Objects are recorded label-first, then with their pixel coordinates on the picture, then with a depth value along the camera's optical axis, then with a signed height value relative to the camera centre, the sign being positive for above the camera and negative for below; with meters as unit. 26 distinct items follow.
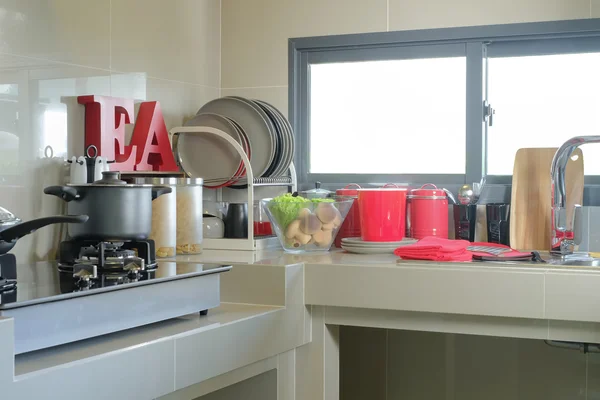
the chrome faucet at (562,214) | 2.10 -0.07
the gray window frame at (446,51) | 2.47 +0.45
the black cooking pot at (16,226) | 1.34 -0.07
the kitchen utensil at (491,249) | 2.07 -0.16
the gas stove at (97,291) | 1.27 -0.18
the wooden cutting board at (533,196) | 2.33 -0.02
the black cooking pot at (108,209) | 1.65 -0.04
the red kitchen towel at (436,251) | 1.97 -0.16
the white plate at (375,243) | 2.23 -0.16
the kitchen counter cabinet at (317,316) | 1.51 -0.29
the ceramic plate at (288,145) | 2.53 +0.14
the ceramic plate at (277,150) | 2.52 +0.12
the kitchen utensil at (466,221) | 2.42 -0.10
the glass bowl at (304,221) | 2.21 -0.09
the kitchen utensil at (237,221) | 2.37 -0.10
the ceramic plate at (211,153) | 2.45 +0.11
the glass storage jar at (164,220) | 2.12 -0.09
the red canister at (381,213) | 2.26 -0.07
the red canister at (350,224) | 2.47 -0.11
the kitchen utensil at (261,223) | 2.48 -0.11
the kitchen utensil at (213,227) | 2.39 -0.12
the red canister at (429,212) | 2.38 -0.07
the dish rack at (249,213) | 2.28 -0.07
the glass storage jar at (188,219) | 2.21 -0.09
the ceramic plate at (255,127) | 2.48 +0.19
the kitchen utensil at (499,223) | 2.38 -0.10
